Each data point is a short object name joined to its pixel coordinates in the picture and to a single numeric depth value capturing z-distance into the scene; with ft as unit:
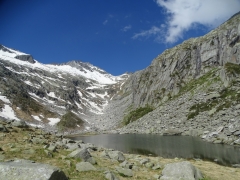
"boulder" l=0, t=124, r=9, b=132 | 95.27
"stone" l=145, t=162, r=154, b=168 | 81.14
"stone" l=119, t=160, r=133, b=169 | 75.21
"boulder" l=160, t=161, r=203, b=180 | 62.75
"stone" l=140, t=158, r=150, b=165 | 87.08
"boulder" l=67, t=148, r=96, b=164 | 72.79
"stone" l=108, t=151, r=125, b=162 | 88.66
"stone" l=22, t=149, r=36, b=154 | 71.58
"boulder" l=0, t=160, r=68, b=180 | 35.50
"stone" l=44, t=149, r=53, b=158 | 72.19
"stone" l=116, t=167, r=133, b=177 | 65.98
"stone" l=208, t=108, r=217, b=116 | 287.40
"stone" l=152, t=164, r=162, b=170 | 78.94
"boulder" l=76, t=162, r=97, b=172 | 61.93
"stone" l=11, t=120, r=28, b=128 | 115.96
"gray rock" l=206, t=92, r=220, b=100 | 327.88
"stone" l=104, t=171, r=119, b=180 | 57.98
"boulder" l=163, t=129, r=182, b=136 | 293.35
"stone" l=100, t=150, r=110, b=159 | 90.90
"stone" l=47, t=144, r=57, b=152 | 77.89
